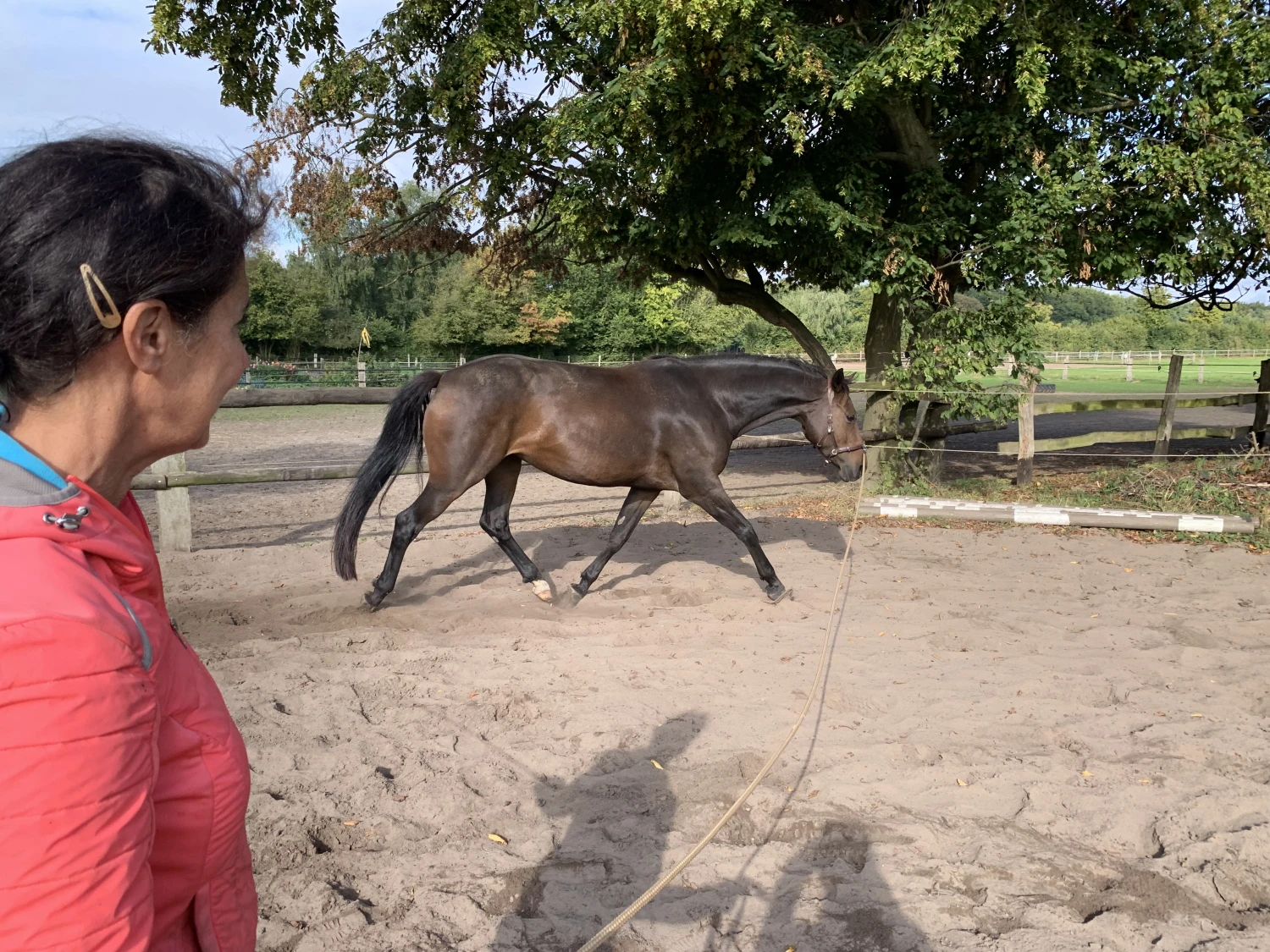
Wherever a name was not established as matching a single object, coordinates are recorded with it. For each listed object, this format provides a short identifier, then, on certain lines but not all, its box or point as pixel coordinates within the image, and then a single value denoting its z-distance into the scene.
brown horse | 6.14
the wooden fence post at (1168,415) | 11.00
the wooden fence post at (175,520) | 7.49
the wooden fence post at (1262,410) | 12.55
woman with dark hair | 0.70
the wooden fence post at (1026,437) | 10.21
